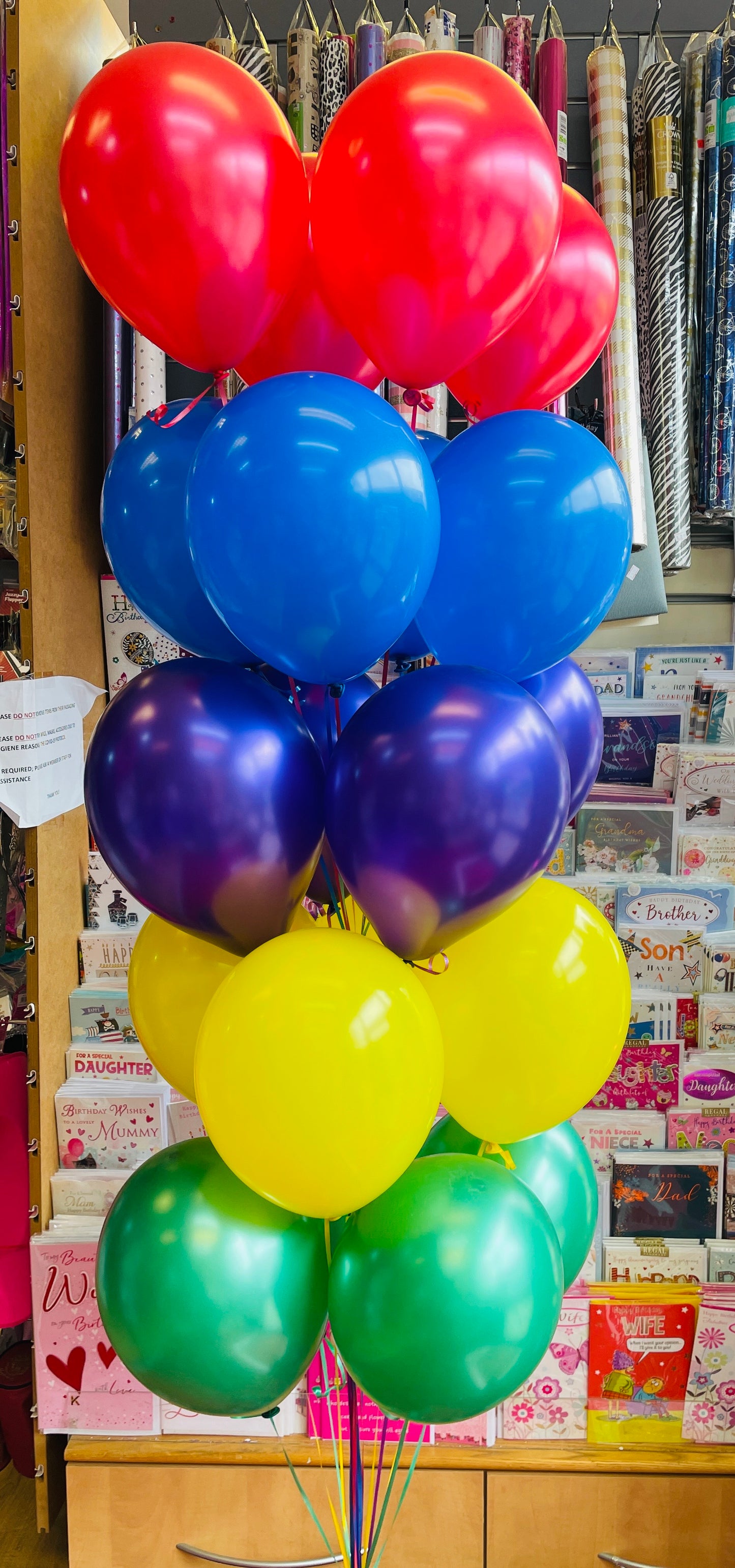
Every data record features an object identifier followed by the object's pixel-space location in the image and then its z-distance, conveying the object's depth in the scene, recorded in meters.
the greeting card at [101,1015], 1.72
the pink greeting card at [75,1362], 1.63
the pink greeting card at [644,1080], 1.69
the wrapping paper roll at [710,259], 1.58
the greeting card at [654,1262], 1.66
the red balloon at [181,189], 0.67
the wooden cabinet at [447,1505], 1.62
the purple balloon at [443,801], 0.67
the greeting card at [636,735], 1.71
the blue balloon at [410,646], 0.92
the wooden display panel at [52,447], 1.51
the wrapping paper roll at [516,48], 1.56
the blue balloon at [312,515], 0.66
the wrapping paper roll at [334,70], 1.57
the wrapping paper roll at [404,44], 1.50
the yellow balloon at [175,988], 0.89
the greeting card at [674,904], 1.67
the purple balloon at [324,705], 0.87
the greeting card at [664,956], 1.69
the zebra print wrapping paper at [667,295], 1.58
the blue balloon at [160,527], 0.81
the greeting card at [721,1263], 1.65
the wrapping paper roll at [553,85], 1.55
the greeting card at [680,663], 1.73
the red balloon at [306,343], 0.82
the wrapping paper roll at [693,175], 1.60
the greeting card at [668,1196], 1.68
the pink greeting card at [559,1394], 1.65
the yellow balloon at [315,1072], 0.69
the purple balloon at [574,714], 0.93
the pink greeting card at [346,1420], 1.53
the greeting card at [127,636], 1.77
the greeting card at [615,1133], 1.69
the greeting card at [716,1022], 1.69
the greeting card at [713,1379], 1.63
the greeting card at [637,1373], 1.64
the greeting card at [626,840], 1.72
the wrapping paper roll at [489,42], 1.56
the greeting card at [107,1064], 1.71
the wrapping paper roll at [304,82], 1.56
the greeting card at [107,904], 1.77
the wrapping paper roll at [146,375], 1.59
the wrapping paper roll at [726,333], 1.57
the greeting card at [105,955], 1.75
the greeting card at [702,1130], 1.69
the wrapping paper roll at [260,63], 1.56
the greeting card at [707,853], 1.70
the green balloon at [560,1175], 0.96
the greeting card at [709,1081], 1.69
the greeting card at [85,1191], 1.66
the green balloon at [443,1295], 0.74
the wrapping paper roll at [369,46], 1.52
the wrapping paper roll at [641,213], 1.62
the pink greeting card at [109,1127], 1.67
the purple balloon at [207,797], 0.70
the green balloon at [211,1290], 0.75
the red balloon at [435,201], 0.66
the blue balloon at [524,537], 0.75
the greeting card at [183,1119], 1.70
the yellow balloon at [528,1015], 0.83
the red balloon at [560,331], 0.82
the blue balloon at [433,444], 0.95
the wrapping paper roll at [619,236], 1.54
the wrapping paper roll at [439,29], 1.52
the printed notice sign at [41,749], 1.52
